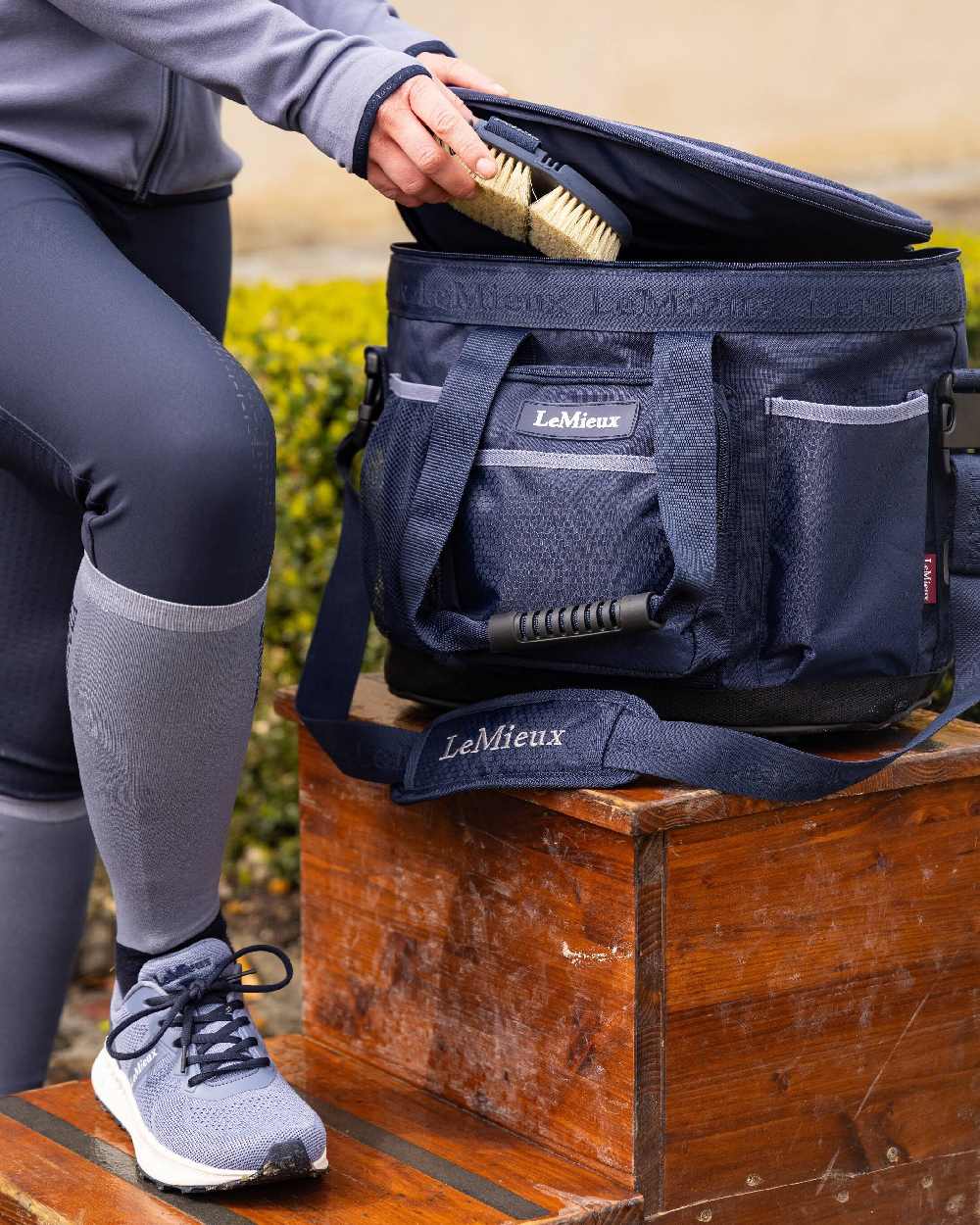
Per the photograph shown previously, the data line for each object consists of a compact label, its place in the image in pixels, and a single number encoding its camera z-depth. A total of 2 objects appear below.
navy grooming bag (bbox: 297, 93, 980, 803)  2.23
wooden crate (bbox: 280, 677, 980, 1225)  2.24
